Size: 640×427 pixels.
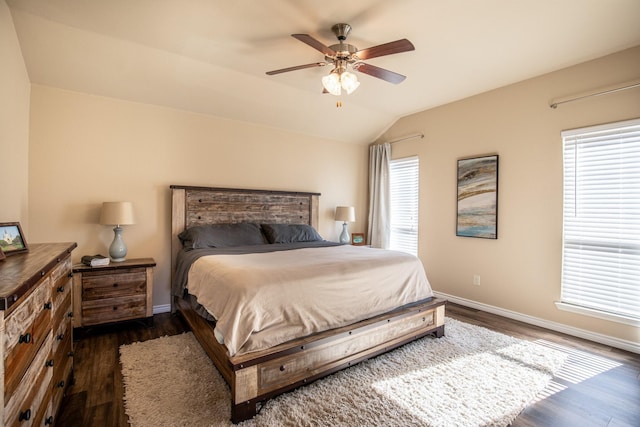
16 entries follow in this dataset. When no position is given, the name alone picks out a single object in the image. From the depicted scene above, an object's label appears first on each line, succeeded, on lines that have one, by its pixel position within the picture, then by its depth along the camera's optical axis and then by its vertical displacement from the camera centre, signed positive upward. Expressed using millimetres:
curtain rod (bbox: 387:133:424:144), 4523 +1183
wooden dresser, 963 -535
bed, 1774 -882
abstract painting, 3662 +198
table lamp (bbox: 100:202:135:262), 3021 -106
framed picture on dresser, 1701 -190
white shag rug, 1774 -1225
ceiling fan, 2277 +1235
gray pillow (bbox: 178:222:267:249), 3381 -312
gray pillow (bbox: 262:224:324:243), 3930 -303
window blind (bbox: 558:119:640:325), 2717 -73
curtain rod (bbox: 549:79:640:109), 2708 +1187
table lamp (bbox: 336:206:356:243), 4789 -77
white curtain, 5023 +217
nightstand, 2811 -827
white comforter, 1832 -584
